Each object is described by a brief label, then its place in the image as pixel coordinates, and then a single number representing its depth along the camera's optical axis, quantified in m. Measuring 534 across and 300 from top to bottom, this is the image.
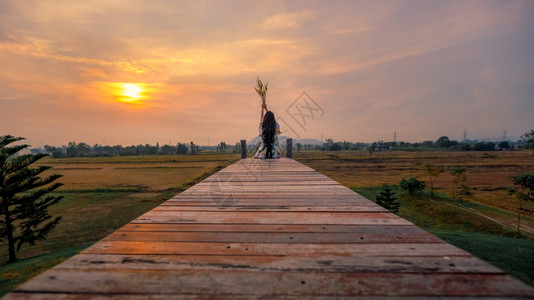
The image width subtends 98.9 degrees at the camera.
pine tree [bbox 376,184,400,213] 12.52
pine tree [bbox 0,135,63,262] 9.02
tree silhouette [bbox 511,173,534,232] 11.93
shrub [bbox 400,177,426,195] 18.75
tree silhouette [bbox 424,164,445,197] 17.78
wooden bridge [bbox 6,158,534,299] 1.09
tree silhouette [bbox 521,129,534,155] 62.06
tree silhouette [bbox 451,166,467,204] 15.51
